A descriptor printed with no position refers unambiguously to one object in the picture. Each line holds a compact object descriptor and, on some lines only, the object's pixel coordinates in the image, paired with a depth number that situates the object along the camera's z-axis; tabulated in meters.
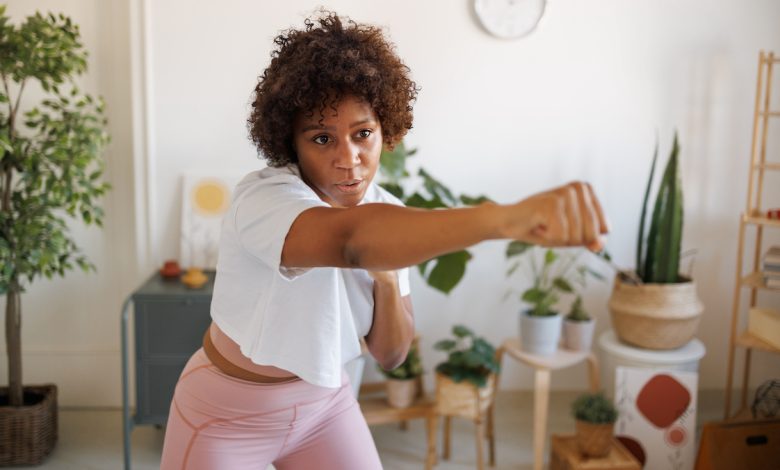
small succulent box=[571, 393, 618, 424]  2.71
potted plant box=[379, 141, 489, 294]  2.71
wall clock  3.30
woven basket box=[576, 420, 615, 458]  2.71
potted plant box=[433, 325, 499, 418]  2.86
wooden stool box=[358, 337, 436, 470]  2.92
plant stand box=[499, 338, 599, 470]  2.93
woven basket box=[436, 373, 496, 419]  2.87
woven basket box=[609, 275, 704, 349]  3.02
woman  1.00
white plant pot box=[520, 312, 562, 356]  2.98
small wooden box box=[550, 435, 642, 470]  2.69
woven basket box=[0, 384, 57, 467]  2.96
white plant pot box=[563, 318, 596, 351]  3.05
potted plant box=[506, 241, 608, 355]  2.98
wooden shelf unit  3.10
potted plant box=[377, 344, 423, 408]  2.94
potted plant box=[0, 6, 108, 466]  2.74
